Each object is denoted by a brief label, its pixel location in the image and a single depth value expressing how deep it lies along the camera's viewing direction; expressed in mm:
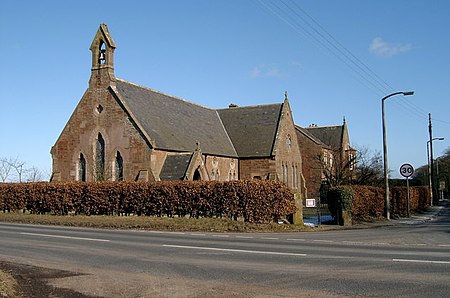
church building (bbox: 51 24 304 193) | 34375
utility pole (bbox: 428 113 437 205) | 51334
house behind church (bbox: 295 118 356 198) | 54594
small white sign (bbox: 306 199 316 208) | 25258
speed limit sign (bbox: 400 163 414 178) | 28172
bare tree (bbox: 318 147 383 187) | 38250
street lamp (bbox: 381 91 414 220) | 28078
